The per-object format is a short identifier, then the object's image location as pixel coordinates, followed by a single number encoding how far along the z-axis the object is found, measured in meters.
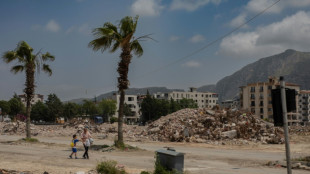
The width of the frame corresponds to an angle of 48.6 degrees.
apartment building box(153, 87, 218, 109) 171.38
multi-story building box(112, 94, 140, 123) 150.88
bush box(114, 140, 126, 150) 21.83
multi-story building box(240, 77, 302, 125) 112.19
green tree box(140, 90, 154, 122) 105.00
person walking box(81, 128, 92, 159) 17.62
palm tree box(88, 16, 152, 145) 21.62
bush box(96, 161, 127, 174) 11.14
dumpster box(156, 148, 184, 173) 10.34
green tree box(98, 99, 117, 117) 127.31
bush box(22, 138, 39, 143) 28.11
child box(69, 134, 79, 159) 17.59
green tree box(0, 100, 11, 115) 108.25
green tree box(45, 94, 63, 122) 107.12
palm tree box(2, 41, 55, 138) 27.66
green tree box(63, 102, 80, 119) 109.62
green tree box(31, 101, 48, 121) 109.50
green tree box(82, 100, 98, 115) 122.25
